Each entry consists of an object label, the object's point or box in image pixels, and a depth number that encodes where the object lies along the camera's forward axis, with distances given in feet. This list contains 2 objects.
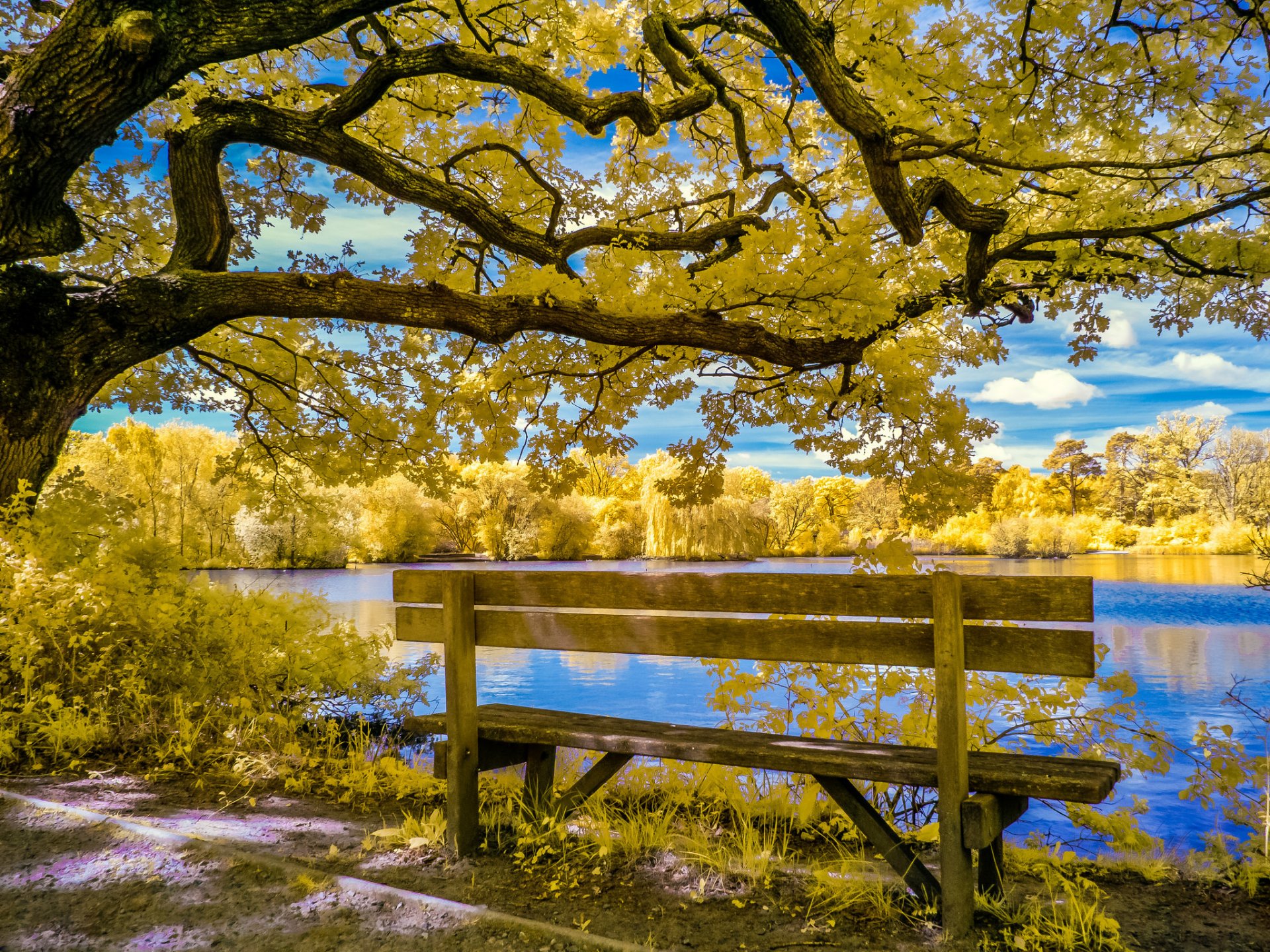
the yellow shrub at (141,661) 13.92
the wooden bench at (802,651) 7.46
